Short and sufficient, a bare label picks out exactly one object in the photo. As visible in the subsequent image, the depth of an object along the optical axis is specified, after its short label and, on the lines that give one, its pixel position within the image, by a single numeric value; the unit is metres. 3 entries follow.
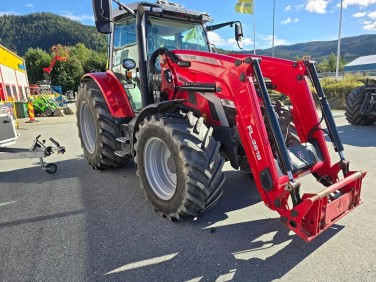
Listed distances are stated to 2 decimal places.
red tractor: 2.55
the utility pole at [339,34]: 21.31
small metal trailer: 4.62
